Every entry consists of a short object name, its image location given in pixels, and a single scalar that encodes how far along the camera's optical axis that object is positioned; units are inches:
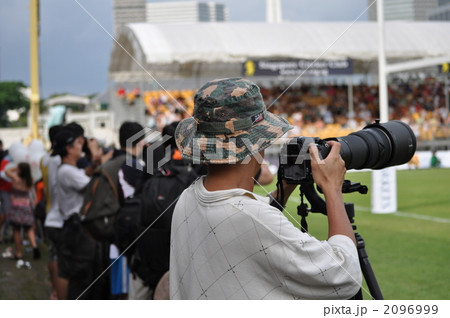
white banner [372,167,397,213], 469.4
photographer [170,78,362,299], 67.6
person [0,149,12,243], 358.0
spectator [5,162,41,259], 337.4
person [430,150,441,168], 992.6
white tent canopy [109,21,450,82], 1075.3
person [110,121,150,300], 183.2
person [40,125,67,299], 213.8
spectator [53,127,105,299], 202.7
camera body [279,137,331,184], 76.7
